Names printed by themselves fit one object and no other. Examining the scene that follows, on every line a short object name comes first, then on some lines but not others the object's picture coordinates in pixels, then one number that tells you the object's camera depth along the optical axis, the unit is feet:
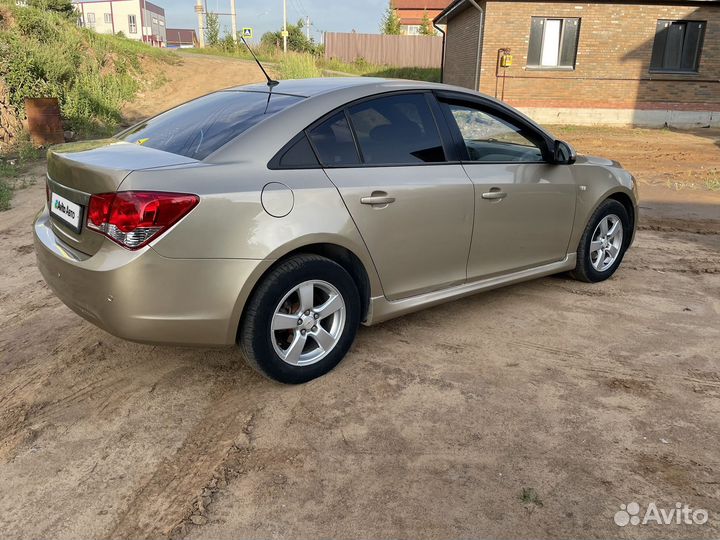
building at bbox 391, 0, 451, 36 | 176.04
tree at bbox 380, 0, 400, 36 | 130.31
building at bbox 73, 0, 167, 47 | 237.25
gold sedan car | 8.86
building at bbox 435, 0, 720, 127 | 57.06
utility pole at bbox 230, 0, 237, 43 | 150.61
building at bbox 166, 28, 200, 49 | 309.01
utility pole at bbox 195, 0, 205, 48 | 138.16
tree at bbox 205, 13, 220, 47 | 136.46
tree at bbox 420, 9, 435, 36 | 132.67
